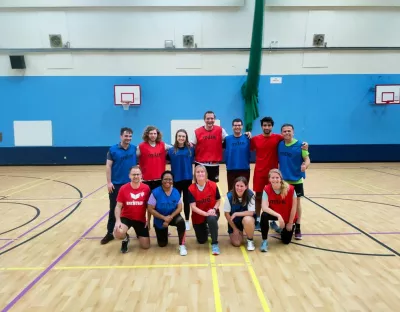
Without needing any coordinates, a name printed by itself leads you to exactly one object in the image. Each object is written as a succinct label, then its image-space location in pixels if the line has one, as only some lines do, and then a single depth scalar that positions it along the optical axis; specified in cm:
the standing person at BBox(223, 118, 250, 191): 430
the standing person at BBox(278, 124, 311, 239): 404
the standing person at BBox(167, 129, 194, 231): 426
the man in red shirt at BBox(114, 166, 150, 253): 372
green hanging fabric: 1034
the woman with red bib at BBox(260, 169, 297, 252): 375
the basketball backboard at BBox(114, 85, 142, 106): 1167
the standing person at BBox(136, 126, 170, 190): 415
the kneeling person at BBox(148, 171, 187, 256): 374
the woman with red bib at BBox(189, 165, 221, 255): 383
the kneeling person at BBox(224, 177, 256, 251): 377
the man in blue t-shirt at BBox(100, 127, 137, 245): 400
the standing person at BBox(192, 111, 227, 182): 439
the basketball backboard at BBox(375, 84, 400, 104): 1172
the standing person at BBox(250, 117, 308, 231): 421
